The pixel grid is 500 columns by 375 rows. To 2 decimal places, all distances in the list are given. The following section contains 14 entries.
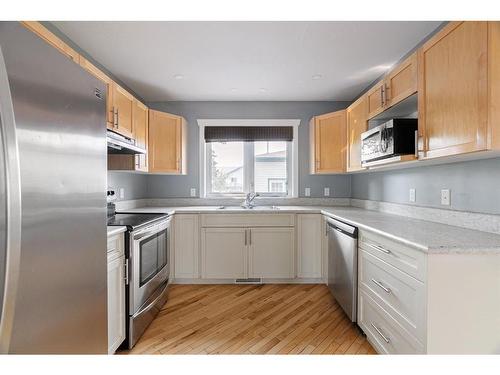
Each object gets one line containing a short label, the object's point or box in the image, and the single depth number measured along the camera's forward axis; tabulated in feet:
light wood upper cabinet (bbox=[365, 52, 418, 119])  5.41
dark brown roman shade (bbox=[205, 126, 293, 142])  11.28
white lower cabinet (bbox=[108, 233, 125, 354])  5.09
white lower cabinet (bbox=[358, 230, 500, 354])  3.71
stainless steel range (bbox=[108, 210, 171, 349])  5.68
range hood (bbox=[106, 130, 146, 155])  5.74
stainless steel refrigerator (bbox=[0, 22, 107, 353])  1.84
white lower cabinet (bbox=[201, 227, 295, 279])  9.25
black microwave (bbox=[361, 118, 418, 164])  5.58
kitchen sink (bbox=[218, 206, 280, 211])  10.70
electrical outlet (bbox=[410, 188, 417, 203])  6.95
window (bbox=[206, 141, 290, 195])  11.61
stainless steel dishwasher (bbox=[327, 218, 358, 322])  6.31
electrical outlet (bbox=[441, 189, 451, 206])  5.75
